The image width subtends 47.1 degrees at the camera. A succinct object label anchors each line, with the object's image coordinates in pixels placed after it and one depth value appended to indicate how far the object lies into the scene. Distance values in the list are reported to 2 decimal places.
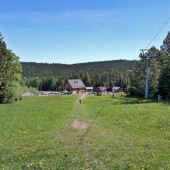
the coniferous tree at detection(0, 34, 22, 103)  41.50
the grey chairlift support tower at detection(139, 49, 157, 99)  34.56
